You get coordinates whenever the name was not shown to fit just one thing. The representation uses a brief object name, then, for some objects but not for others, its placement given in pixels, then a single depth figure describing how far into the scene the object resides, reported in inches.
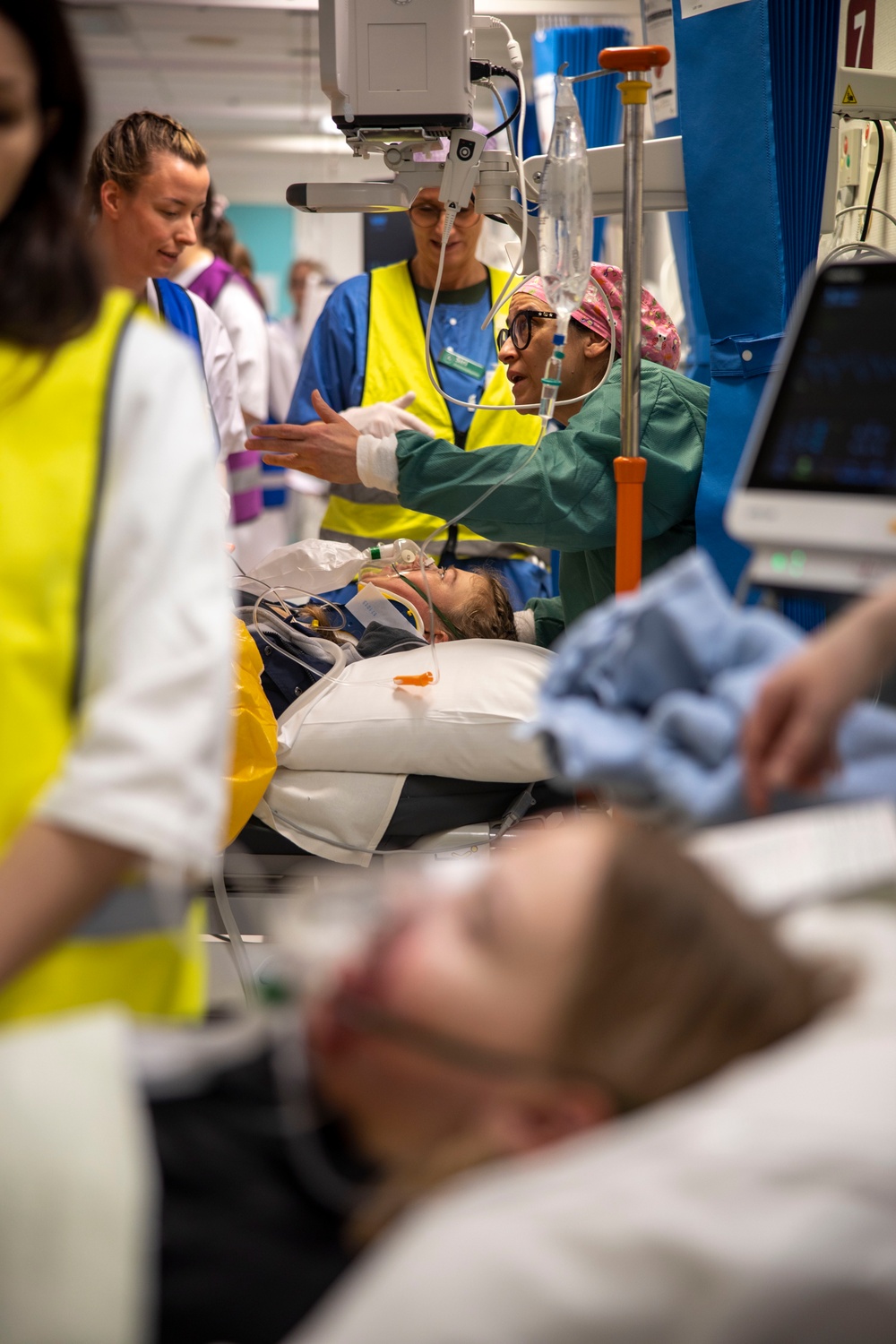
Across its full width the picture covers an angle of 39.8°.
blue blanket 40.6
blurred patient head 33.0
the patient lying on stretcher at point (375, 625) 97.6
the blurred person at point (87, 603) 37.3
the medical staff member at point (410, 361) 136.4
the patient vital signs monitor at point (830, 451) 47.8
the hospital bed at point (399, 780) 88.3
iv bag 83.7
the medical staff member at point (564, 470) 94.3
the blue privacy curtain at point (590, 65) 183.8
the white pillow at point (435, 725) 87.8
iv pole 76.7
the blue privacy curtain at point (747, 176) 87.4
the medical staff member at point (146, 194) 109.0
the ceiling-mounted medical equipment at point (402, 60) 85.7
